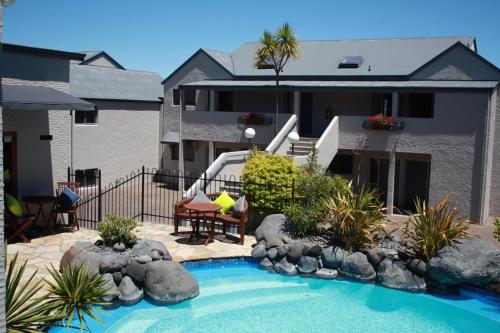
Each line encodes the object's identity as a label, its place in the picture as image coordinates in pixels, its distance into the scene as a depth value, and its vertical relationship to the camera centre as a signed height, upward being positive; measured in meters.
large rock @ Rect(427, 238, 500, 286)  13.45 -3.03
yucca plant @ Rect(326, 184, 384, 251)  14.90 -2.23
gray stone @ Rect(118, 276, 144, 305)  12.16 -3.59
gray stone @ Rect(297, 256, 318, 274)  14.86 -3.45
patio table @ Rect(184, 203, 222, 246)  15.85 -2.40
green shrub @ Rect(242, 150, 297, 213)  17.30 -1.47
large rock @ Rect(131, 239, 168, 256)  13.19 -2.80
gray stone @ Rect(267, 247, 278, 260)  15.22 -3.24
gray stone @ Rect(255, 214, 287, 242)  15.84 -2.68
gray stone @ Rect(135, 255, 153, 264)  12.55 -2.90
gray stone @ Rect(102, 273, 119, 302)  11.77 -3.35
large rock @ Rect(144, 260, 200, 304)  12.41 -3.42
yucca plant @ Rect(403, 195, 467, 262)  14.09 -2.34
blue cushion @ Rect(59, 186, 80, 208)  16.58 -2.03
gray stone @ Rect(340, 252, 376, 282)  14.45 -3.42
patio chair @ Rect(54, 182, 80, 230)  16.88 -2.45
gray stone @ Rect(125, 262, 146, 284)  12.49 -3.14
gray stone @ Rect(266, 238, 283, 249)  15.39 -2.99
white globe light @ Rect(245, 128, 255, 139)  23.75 +0.13
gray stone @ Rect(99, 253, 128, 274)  12.23 -2.93
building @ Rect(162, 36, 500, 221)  22.41 +1.21
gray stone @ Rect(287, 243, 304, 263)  15.00 -3.16
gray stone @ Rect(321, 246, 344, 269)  14.74 -3.19
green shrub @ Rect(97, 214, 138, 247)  13.37 -2.39
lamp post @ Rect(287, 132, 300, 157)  22.77 +0.01
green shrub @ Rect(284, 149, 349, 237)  15.84 -1.89
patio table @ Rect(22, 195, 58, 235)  16.22 -2.23
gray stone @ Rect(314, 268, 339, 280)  14.69 -3.64
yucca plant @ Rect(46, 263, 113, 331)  9.74 -2.93
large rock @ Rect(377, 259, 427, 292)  14.03 -3.55
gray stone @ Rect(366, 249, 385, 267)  14.52 -3.11
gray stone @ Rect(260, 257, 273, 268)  15.13 -3.50
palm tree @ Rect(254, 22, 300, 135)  24.41 +4.21
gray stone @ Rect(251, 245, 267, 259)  15.27 -3.24
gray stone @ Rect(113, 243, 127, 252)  13.15 -2.76
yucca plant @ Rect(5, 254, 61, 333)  8.70 -3.02
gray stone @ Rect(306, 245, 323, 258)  14.92 -3.08
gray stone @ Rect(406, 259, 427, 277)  14.07 -3.26
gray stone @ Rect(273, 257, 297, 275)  14.90 -3.57
